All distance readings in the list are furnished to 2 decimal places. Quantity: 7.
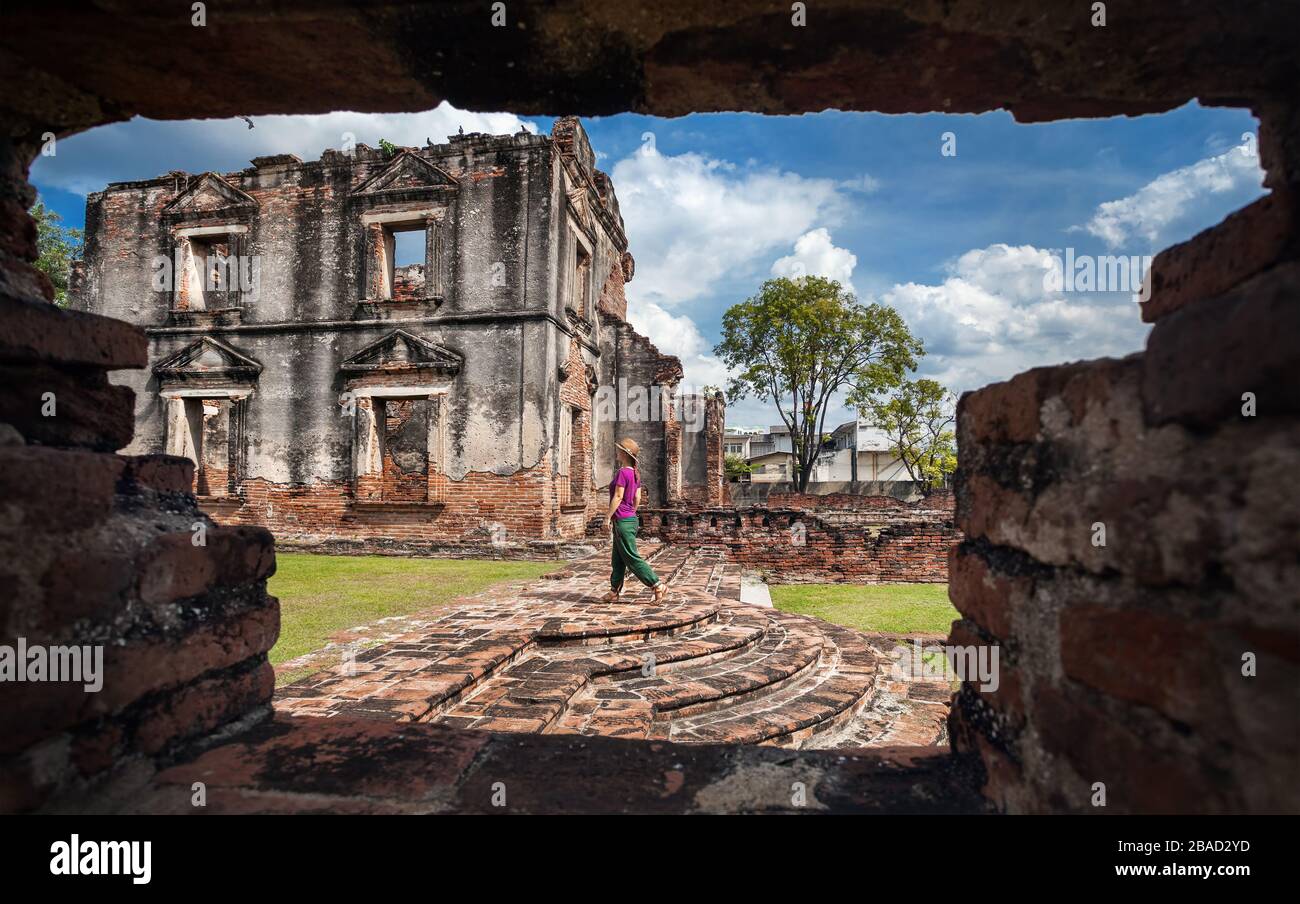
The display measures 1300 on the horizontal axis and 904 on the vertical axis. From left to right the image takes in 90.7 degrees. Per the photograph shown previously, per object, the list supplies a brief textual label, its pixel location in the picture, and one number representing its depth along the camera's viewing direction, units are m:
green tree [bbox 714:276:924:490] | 22.23
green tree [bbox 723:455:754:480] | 35.44
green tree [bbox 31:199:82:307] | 19.14
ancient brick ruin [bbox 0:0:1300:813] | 0.94
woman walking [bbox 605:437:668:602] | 5.94
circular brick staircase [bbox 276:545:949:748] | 3.56
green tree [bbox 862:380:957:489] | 24.52
